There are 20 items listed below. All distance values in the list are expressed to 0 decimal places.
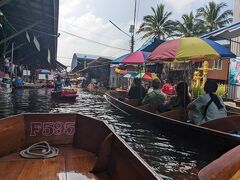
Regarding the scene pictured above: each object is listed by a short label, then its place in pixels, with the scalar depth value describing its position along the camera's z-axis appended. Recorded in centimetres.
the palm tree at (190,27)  2292
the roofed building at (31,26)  766
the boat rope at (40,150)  264
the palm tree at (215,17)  2269
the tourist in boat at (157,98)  623
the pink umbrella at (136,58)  735
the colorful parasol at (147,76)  1411
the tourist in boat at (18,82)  1522
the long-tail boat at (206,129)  353
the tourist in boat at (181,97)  525
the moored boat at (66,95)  1218
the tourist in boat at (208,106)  395
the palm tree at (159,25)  2363
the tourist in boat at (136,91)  811
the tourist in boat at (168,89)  997
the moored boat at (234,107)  659
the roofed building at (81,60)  3386
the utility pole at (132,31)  1734
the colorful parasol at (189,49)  434
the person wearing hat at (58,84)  1328
